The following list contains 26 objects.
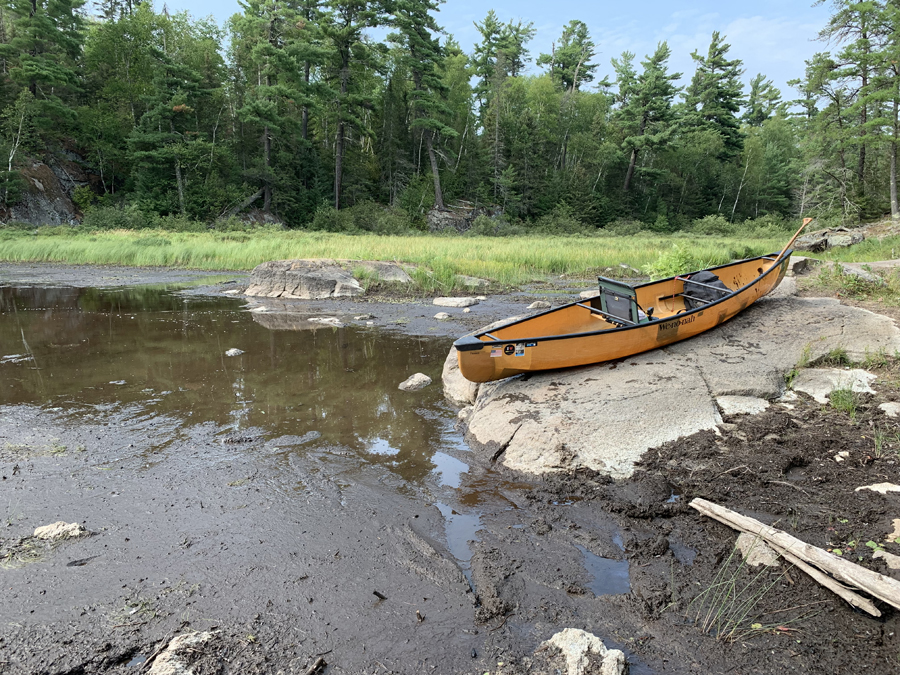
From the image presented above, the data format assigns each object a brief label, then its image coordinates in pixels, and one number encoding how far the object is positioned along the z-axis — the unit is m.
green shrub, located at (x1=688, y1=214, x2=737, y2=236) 43.22
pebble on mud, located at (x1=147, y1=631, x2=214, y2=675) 2.40
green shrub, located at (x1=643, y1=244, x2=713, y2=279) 11.64
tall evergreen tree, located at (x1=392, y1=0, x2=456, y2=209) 35.28
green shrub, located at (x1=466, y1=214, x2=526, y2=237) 37.81
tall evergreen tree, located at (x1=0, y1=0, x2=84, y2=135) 30.89
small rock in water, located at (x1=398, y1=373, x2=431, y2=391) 7.00
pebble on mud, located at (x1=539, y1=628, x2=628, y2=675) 2.41
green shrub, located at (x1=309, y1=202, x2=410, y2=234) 34.59
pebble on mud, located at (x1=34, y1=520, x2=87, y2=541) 3.50
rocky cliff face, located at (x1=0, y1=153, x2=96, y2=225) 28.95
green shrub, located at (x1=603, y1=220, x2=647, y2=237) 42.16
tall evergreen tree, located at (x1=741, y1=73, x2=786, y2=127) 69.94
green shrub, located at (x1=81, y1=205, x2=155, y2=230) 28.89
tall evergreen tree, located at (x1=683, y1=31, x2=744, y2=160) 52.66
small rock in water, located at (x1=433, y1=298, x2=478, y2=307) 12.89
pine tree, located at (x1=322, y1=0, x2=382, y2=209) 33.62
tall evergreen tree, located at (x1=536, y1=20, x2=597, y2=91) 57.72
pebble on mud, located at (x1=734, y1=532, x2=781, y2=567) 3.13
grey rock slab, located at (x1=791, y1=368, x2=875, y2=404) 5.23
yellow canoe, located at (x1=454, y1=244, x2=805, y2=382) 5.44
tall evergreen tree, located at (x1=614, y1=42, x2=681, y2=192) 44.66
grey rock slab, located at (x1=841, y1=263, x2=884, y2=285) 9.11
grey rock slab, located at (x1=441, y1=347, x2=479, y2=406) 6.34
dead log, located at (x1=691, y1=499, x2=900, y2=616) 2.60
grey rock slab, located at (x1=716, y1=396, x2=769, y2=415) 5.05
